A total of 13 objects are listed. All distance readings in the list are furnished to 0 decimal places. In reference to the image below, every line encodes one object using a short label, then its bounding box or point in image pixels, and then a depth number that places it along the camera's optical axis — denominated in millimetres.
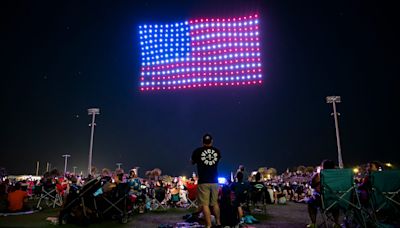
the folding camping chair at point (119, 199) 6660
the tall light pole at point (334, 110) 15070
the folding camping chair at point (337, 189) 4922
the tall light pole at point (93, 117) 18397
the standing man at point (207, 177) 4980
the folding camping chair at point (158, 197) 9934
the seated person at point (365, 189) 5358
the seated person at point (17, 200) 8273
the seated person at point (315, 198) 5397
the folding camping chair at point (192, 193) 9539
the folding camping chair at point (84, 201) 6453
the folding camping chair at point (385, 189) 5047
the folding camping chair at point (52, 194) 10289
